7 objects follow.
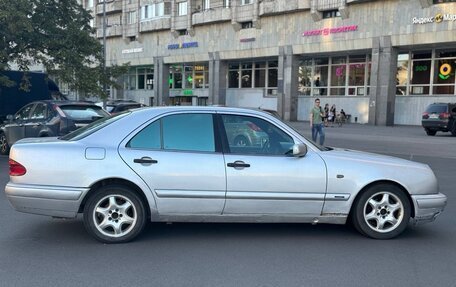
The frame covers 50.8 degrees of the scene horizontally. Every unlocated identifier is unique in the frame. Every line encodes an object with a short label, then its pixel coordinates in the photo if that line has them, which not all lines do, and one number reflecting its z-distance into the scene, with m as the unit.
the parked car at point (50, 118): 11.52
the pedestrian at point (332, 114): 37.38
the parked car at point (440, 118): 25.12
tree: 16.48
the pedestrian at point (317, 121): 17.59
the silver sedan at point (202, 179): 5.20
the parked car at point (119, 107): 21.88
